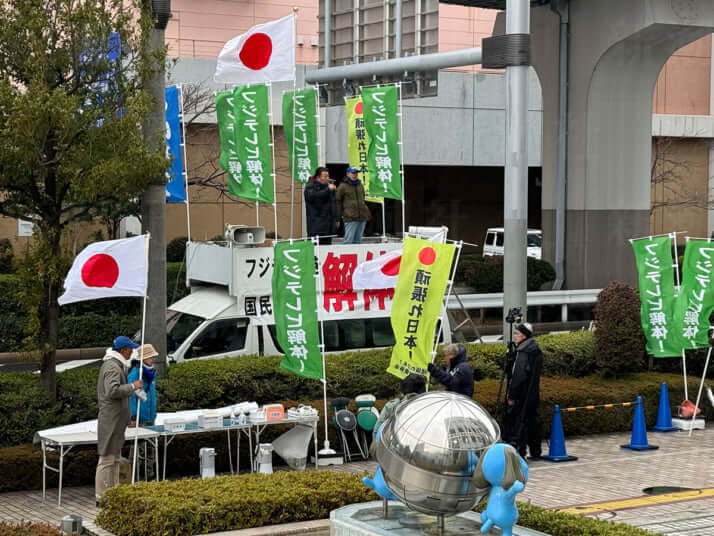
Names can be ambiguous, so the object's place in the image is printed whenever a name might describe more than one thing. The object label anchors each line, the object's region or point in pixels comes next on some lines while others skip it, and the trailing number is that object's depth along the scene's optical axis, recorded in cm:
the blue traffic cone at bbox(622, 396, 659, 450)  1500
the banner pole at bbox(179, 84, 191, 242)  1734
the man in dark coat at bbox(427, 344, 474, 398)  1310
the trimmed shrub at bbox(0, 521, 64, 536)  903
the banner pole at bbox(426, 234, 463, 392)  1406
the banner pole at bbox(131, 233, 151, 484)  1196
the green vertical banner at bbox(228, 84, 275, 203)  1709
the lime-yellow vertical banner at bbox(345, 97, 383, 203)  2003
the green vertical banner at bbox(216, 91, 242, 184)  1731
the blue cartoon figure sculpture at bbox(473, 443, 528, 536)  754
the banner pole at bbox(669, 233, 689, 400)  1614
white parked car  3753
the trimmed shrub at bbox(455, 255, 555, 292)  2795
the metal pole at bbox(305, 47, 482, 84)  1842
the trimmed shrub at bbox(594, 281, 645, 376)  1666
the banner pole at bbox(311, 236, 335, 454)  1385
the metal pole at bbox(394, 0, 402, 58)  2198
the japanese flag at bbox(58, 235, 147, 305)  1245
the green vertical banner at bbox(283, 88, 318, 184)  1956
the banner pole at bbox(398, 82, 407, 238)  1956
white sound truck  1623
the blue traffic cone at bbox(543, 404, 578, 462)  1439
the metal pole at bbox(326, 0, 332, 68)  2438
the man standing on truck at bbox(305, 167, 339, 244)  1905
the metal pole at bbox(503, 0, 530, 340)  1716
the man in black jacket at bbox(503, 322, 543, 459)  1384
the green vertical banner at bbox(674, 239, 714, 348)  1606
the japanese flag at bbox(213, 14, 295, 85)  1662
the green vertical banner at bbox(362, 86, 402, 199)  1938
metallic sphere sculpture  770
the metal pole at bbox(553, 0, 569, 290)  2650
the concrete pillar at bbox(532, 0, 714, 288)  2559
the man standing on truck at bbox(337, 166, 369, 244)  1948
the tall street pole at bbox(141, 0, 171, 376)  1428
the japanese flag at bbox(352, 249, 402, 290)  1598
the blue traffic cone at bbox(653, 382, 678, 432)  1619
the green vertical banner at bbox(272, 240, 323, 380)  1390
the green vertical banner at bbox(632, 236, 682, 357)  1617
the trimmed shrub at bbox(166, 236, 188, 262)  3320
